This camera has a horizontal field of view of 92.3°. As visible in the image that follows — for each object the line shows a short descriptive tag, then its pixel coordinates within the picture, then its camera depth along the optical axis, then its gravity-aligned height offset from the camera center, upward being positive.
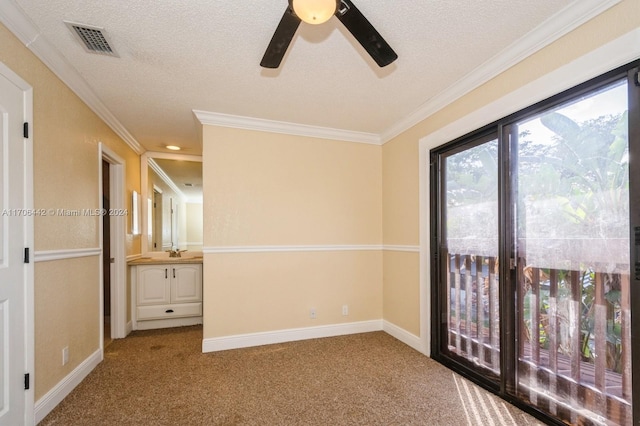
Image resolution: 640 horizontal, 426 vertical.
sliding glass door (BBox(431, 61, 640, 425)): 1.64 -0.26
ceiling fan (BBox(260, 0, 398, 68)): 1.22 +0.84
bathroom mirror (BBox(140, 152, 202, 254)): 4.50 +0.24
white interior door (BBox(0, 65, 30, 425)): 1.72 -0.22
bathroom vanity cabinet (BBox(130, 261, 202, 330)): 3.90 -1.00
